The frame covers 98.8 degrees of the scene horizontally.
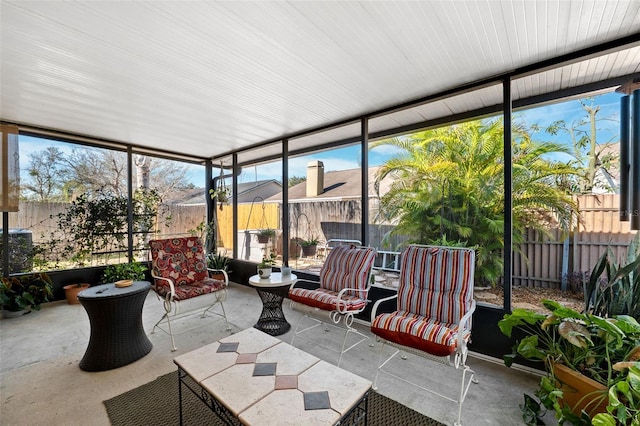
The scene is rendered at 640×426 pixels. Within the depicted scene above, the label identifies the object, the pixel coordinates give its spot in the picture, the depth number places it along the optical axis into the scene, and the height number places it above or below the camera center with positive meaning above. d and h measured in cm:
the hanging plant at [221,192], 614 +45
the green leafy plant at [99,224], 455 -20
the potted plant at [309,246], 525 -67
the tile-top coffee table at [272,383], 133 -98
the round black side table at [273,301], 322 -111
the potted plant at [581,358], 154 -95
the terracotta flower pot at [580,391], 156 -109
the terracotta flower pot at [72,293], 427 -126
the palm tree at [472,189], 351 +31
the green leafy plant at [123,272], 451 -100
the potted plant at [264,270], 339 -72
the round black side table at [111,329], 251 -111
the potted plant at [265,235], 571 -48
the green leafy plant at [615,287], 187 -55
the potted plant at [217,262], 524 -98
